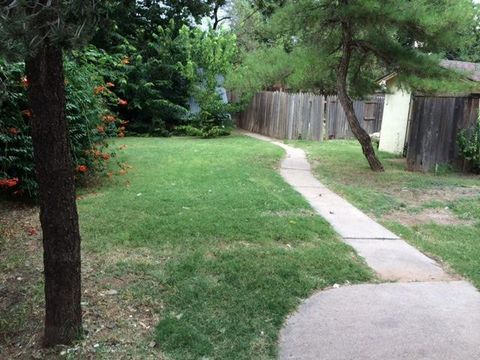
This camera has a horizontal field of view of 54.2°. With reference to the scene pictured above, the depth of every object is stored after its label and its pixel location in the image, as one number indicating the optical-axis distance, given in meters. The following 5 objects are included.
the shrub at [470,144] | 10.68
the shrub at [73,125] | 6.57
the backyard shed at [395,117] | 15.22
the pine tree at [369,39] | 9.12
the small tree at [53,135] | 2.42
